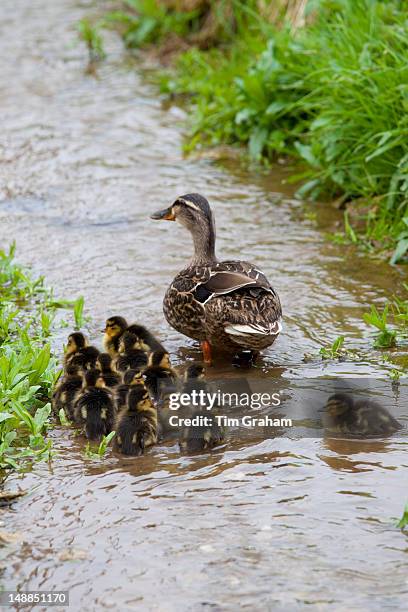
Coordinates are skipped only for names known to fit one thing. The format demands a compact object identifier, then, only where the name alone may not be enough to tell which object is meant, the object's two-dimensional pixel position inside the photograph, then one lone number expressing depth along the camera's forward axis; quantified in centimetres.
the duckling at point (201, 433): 930
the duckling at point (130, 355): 1120
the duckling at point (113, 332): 1159
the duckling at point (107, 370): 1067
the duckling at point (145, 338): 1141
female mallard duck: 1088
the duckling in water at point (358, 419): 952
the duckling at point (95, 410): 965
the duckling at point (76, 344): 1102
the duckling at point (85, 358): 1078
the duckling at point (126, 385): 1017
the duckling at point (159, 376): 1063
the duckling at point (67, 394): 1003
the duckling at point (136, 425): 925
